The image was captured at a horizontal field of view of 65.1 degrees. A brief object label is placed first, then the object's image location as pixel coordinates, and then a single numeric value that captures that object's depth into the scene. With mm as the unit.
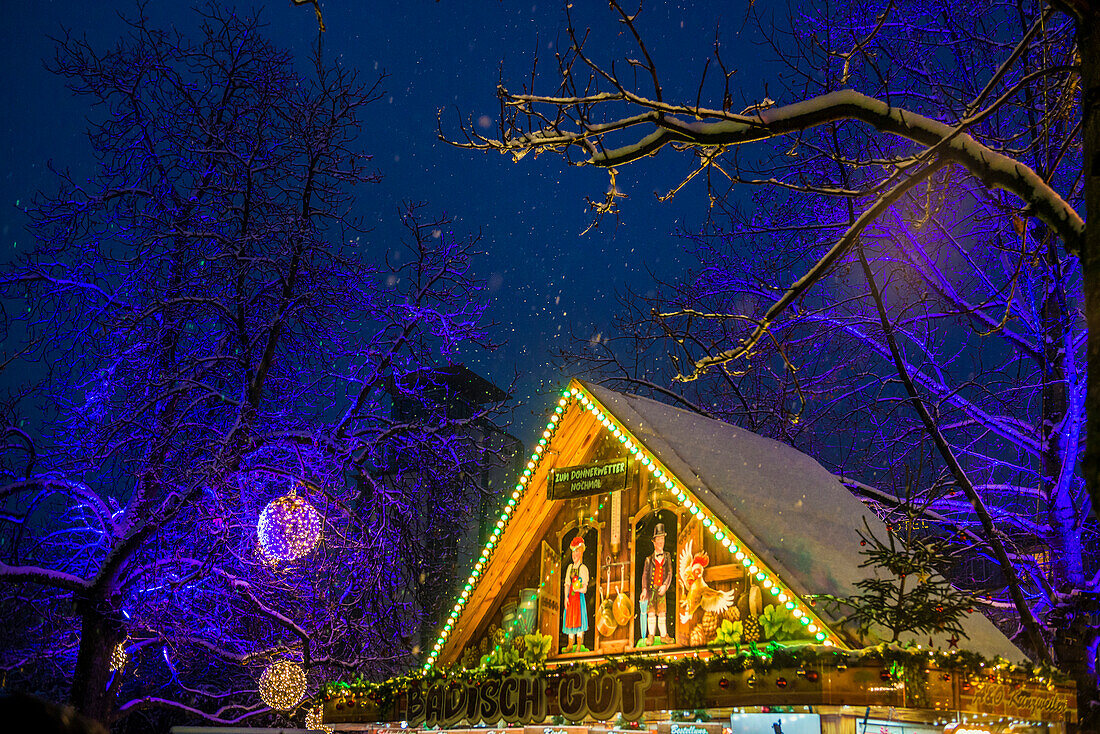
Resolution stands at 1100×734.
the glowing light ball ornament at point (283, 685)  16578
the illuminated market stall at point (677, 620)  8133
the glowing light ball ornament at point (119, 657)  15306
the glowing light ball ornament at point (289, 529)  13461
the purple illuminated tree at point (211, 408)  14414
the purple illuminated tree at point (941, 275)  6125
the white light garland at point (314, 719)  13866
